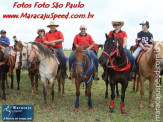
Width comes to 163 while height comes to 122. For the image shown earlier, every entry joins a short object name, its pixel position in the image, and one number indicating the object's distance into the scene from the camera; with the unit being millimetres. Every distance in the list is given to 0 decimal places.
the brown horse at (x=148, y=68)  5957
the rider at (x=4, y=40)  8099
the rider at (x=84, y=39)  6436
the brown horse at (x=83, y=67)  5191
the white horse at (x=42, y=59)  5844
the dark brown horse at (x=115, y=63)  5094
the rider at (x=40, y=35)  8242
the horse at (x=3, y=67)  7152
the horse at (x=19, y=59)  6088
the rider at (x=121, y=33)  5914
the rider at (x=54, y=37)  7086
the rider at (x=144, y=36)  7172
